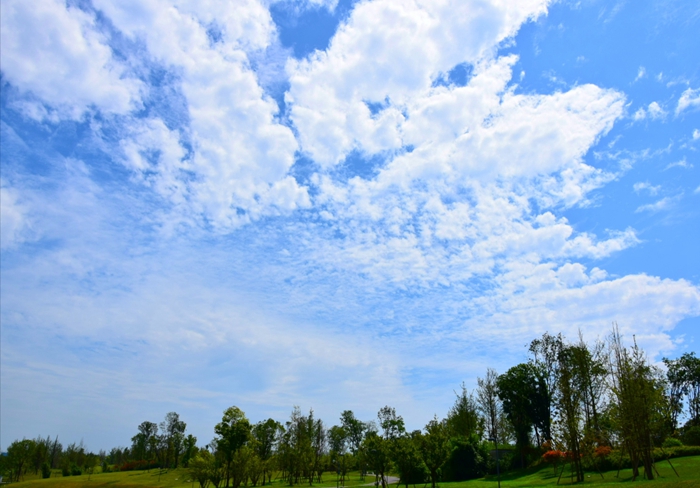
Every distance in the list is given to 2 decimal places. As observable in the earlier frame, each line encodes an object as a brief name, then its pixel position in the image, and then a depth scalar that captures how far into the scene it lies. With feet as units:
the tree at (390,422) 259.04
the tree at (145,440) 382.22
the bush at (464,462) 182.70
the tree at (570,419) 125.76
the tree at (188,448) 316.81
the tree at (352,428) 362.12
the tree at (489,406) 227.40
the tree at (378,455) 133.77
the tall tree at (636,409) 109.60
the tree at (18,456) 316.09
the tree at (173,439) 336.08
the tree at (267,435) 263.29
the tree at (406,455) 131.85
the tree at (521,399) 198.80
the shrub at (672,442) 149.51
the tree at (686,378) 241.35
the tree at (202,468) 165.78
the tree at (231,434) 165.07
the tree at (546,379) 200.64
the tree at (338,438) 357.00
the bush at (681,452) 135.85
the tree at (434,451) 135.13
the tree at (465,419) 227.81
